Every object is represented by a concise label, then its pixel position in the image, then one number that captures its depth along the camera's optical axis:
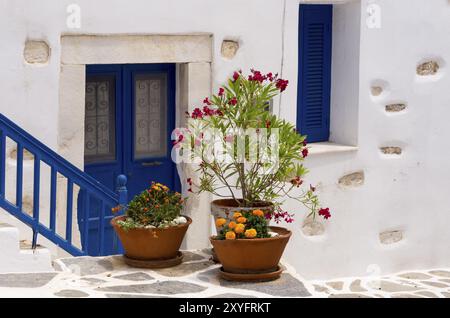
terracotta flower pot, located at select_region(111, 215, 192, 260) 7.77
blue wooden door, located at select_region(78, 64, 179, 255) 9.83
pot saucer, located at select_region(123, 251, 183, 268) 7.84
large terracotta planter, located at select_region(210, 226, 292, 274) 7.46
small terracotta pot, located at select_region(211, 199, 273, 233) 7.86
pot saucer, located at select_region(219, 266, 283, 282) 7.51
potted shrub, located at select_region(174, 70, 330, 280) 7.66
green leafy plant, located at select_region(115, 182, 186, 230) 7.84
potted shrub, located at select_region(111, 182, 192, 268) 7.79
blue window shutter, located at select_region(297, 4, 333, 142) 10.76
